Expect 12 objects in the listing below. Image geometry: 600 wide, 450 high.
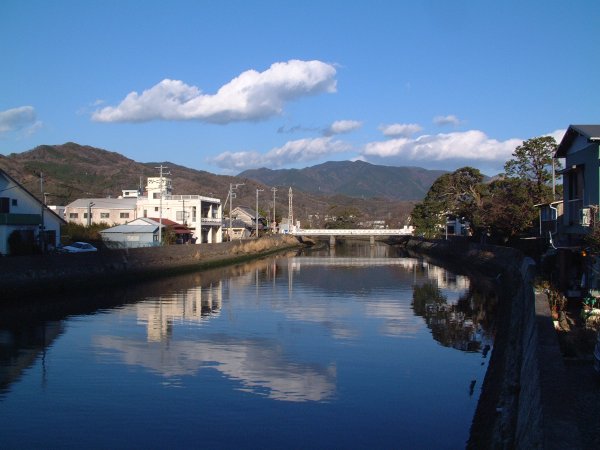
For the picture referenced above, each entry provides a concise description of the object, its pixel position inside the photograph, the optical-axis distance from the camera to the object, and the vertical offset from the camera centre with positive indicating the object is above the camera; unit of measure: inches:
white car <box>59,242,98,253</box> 1523.9 -28.3
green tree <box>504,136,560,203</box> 1705.2 +196.8
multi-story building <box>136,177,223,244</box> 2391.7 +107.1
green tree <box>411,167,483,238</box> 2218.3 +152.1
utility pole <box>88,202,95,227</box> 2242.9 +89.3
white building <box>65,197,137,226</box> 2459.4 +95.3
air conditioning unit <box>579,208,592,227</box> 698.4 +18.8
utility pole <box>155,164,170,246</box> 1886.1 +14.0
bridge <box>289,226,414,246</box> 3454.7 +14.7
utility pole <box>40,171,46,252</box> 1415.6 +0.5
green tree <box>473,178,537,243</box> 1456.7 +53.0
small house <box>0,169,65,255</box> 1310.3 +32.3
